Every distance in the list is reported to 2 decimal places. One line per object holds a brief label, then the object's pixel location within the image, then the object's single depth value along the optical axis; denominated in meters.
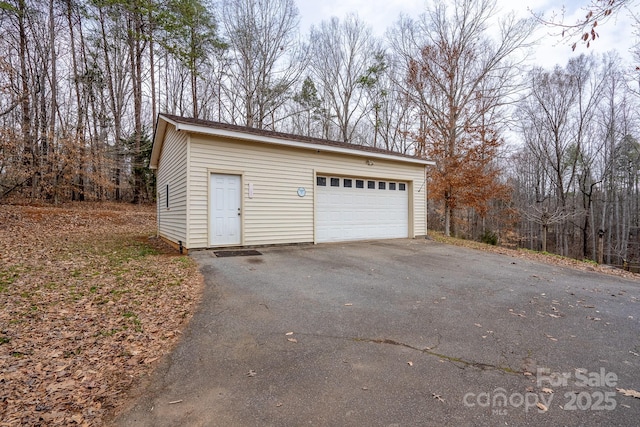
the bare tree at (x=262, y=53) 17.23
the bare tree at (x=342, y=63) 19.67
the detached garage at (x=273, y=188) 7.47
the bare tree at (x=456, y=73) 13.75
